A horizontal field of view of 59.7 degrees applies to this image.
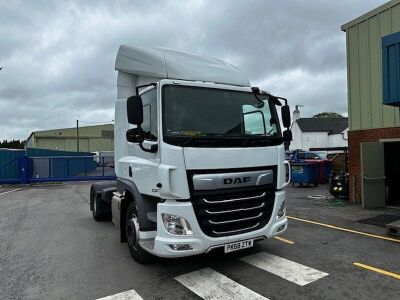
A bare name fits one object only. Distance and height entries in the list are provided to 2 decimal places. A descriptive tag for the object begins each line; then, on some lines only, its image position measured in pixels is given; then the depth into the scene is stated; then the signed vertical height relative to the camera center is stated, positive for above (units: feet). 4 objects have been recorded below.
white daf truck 15.53 -0.10
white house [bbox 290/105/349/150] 173.26 +11.79
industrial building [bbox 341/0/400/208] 35.22 +3.81
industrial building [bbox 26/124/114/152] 200.95 +12.14
